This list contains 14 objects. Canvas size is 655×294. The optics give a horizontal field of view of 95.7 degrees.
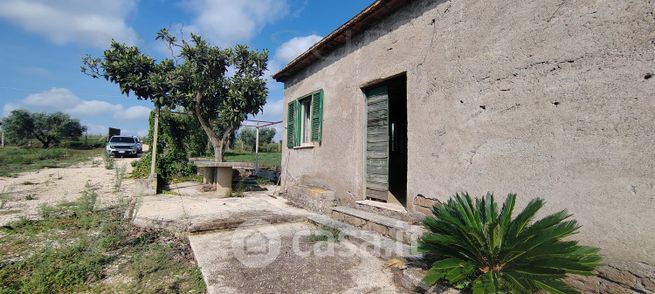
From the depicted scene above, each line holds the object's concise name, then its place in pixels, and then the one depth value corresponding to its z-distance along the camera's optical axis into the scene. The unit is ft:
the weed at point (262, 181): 33.64
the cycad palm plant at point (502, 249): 6.62
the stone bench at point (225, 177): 25.02
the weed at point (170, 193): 24.84
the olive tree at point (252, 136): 123.54
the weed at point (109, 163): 34.27
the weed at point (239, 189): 25.70
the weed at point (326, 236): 13.26
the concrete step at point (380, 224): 11.94
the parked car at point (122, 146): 61.00
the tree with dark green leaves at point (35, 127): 92.84
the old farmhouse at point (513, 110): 7.59
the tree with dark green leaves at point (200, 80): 29.43
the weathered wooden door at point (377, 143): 16.17
